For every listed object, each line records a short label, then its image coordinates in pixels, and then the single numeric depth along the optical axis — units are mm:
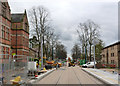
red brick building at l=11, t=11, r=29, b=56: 29487
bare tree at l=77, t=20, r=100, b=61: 37705
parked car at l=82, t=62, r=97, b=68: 31988
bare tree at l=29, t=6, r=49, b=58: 29636
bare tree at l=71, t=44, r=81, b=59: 62976
